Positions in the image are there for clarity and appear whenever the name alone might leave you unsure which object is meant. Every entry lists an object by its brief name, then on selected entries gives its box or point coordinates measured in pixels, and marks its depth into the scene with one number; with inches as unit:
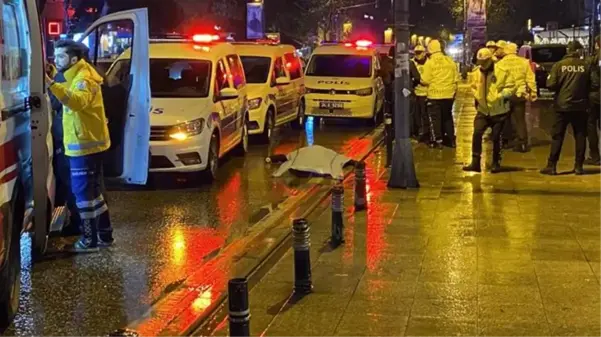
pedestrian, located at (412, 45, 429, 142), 631.2
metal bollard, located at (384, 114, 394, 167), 523.5
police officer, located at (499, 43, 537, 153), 511.5
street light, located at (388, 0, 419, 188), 434.9
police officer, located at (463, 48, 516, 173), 492.1
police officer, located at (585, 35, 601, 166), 485.4
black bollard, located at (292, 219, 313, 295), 258.4
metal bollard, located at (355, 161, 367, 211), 372.3
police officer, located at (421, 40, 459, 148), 605.3
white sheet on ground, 504.7
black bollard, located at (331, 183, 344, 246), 315.0
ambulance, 224.2
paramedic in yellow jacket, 300.0
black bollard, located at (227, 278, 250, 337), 176.2
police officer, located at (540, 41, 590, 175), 472.4
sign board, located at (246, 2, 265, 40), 1424.7
